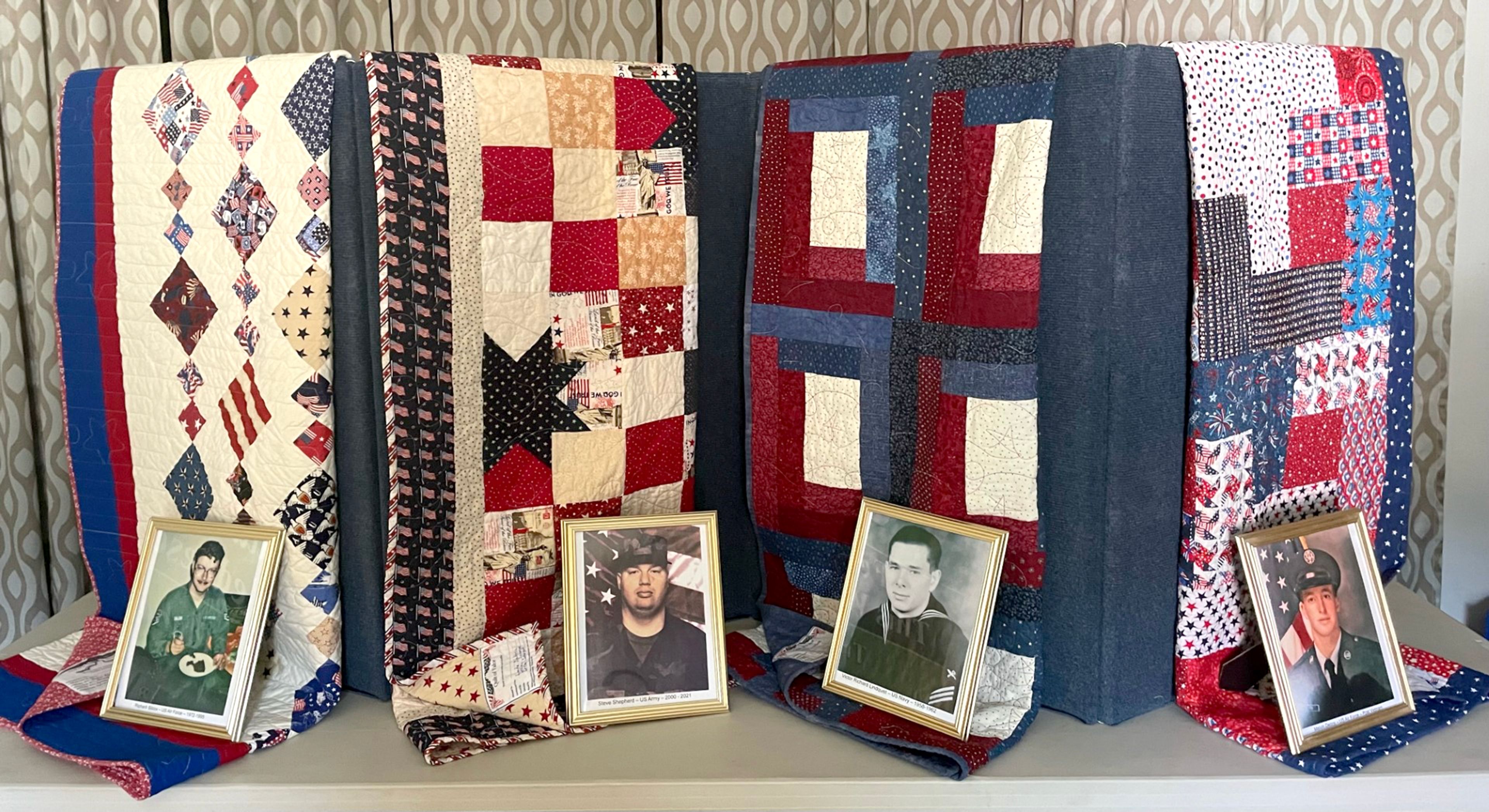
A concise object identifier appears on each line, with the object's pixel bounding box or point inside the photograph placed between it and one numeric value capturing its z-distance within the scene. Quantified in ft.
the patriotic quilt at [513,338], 4.65
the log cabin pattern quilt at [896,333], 4.52
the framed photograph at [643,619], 4.83
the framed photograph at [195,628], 4.60
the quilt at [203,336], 4.61
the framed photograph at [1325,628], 4.52
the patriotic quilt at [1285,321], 4.50
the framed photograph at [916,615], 4.58
